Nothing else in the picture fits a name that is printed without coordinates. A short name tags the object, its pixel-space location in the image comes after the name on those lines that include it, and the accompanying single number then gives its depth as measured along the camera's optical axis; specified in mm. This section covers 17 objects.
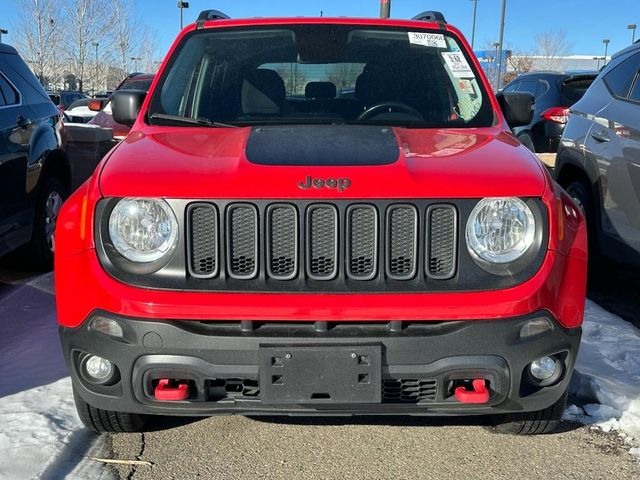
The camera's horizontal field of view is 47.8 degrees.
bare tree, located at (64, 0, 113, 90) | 33844
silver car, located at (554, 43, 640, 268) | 4578
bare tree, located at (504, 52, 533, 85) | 55656
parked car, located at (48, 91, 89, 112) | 30141
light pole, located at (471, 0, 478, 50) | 46312
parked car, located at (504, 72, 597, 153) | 9594
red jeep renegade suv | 2506
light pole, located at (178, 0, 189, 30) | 33556
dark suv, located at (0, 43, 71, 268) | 5082
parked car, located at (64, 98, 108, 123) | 15538
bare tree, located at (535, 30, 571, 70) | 60219
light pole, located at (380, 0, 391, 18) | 10538
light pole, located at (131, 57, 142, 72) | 44188
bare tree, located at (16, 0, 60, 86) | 34344
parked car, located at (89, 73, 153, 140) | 9984
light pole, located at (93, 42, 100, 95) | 36844
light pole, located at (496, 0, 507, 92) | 30666
